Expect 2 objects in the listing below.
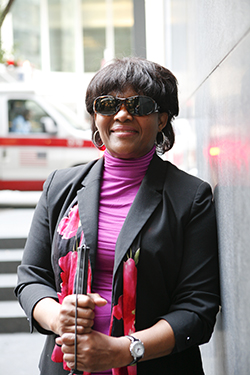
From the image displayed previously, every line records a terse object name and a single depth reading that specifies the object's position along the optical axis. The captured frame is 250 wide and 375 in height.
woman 1.96
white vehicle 8.75
